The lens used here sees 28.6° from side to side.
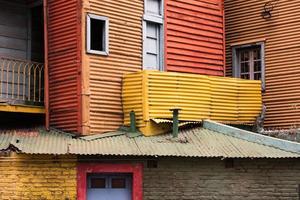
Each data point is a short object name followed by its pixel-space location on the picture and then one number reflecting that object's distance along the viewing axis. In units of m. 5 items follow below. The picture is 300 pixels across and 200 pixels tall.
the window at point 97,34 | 16.55
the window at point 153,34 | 18.03
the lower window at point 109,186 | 15.38
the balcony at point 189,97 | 16.61
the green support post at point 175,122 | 16.19
